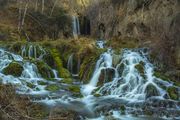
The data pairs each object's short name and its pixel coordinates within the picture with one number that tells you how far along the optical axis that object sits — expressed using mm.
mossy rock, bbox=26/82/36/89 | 18300
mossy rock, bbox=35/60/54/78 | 21831
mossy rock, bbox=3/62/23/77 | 20920
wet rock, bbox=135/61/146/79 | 18972
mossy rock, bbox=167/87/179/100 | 16469
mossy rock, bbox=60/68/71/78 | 22328
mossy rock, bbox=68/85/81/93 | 18059
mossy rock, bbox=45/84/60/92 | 18170
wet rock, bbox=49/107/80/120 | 12695
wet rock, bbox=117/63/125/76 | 19712
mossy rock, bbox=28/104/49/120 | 11555
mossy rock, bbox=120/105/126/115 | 14297
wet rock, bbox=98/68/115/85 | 19188
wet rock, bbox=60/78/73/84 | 20391
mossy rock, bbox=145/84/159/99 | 16688
